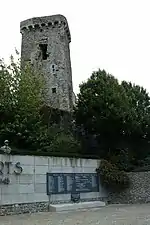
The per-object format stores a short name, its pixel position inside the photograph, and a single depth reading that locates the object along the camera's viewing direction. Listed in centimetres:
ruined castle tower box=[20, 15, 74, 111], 4447
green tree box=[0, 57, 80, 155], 2502
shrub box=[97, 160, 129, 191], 2403
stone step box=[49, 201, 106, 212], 1950
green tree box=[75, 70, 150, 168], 2916
